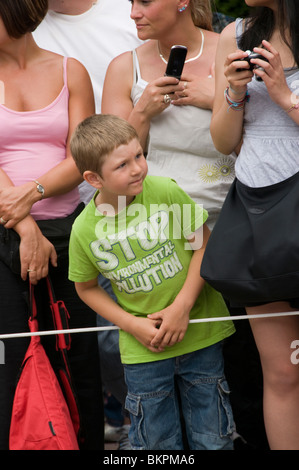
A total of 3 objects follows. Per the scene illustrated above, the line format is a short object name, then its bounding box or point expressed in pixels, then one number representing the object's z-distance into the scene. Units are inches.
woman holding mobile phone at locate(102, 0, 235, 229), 225.9
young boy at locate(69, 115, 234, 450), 207.7
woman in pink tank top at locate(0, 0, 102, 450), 226.5
